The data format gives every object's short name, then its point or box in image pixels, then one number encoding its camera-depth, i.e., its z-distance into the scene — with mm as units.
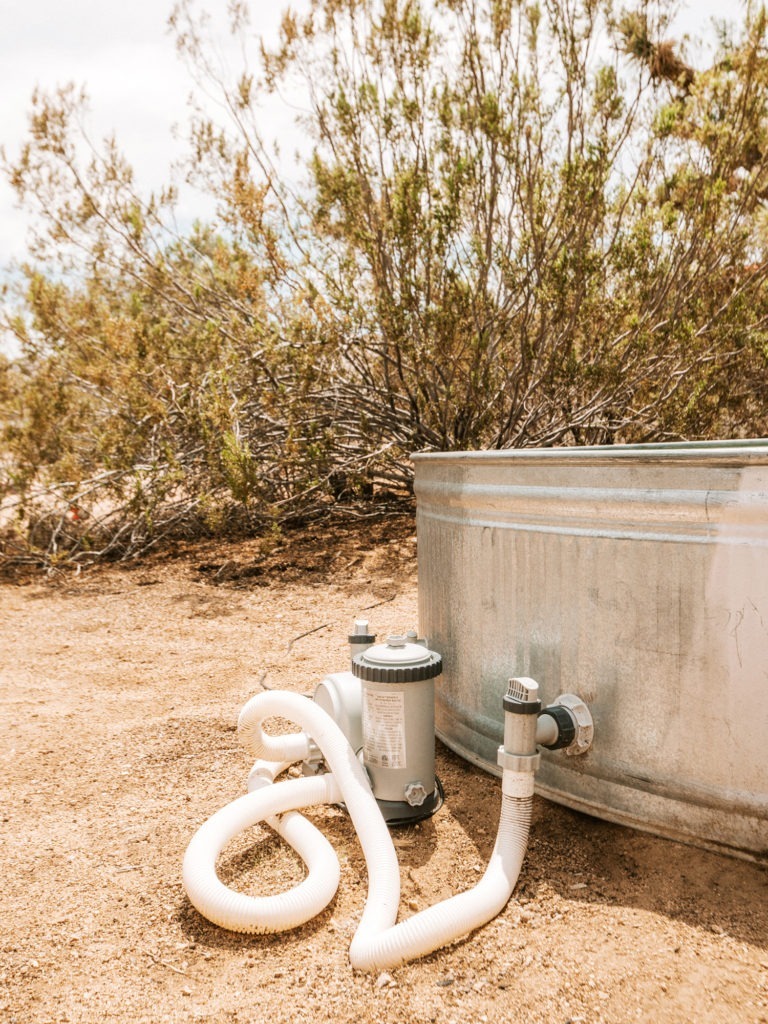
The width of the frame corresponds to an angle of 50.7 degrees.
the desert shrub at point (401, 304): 5246
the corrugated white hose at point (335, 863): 1709
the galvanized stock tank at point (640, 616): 1839
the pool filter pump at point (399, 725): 2182
